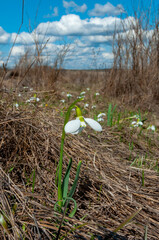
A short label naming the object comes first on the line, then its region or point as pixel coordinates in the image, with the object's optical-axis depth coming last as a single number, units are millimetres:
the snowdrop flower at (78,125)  758
